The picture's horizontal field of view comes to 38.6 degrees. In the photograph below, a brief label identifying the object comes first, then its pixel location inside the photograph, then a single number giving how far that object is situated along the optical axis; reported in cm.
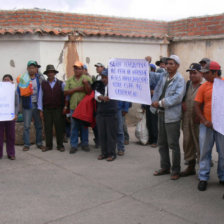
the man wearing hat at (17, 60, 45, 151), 672
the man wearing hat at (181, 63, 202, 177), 500
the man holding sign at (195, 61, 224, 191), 439
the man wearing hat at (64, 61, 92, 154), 655
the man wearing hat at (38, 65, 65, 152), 670
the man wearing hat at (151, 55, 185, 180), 479
